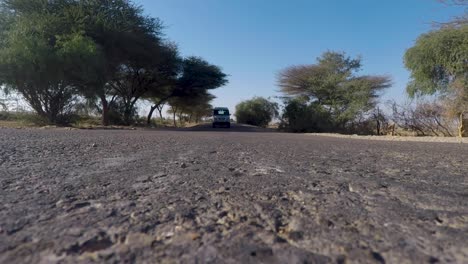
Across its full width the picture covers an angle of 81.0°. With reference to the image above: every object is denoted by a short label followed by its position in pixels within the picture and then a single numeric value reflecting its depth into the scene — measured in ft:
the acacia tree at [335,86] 55.21
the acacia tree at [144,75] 66.30
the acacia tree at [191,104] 96.17
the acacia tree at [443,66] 37.76
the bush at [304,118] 61.77
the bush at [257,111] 143.33
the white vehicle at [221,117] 80.79
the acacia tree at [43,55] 40.09
